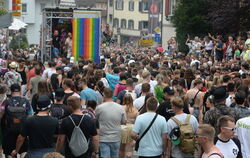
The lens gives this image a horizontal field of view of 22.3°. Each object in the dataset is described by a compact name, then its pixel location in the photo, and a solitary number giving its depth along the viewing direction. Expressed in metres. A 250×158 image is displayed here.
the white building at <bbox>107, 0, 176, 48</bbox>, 97.31
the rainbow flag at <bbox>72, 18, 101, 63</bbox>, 29.47
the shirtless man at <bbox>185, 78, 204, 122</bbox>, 12.59
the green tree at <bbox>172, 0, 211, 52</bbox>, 39.74
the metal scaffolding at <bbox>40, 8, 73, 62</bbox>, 30.91
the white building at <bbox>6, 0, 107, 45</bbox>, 79.56
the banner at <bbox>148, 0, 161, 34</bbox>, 42.86
